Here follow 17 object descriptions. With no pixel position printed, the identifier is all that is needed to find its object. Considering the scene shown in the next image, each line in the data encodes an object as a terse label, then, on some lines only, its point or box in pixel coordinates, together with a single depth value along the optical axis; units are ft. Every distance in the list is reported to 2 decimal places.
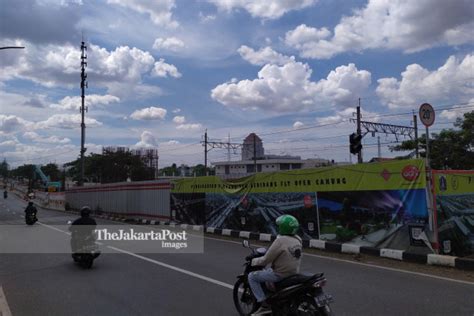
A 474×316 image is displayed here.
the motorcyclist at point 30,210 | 84.79
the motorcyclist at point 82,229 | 35.78
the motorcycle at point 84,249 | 34.35
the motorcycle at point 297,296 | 16.34
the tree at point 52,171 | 475.31
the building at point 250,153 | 258.80
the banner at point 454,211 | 36.27
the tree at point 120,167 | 262.88
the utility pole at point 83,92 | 155.74
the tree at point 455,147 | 110.83
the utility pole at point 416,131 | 121.70
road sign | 37.89
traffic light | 57.98
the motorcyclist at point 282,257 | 17.84
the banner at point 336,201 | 37.83
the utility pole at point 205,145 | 201.42
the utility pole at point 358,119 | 130.50
